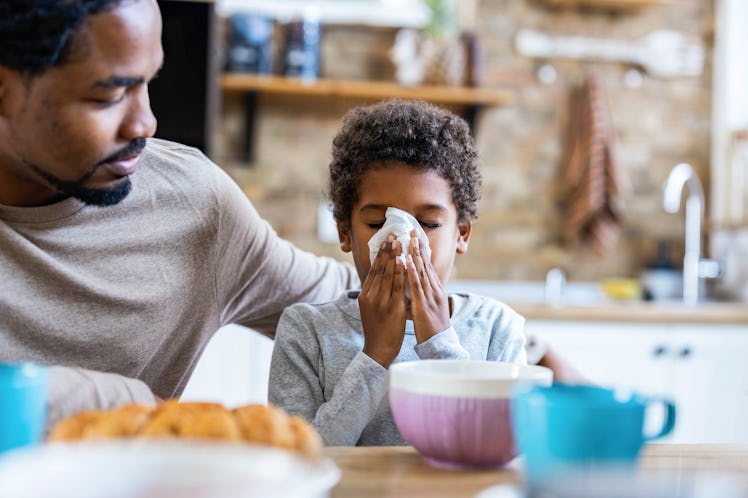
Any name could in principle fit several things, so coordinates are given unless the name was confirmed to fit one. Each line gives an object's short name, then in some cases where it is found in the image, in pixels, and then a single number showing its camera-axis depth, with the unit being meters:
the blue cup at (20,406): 0.57
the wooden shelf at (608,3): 3.37
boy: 1.05
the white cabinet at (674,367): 2.62
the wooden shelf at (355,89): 3.16
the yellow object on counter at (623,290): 3.15
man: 0.97
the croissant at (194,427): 0.58
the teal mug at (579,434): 0.59
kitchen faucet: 3.18
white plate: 0.43
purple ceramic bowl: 0.71
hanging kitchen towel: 3.29
